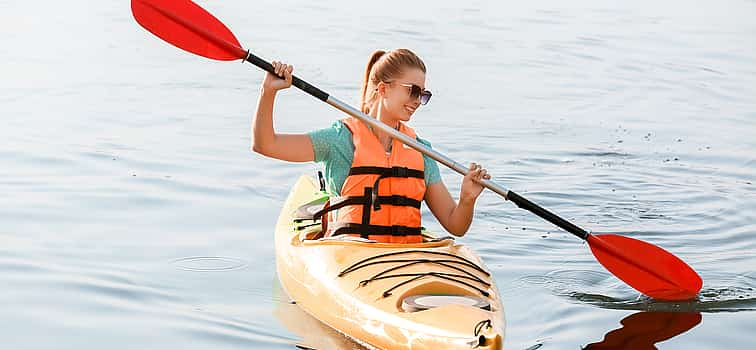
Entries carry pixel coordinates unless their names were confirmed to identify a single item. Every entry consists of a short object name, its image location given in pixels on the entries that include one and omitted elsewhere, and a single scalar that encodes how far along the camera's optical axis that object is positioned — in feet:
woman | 29.86
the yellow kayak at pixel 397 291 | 24.86
